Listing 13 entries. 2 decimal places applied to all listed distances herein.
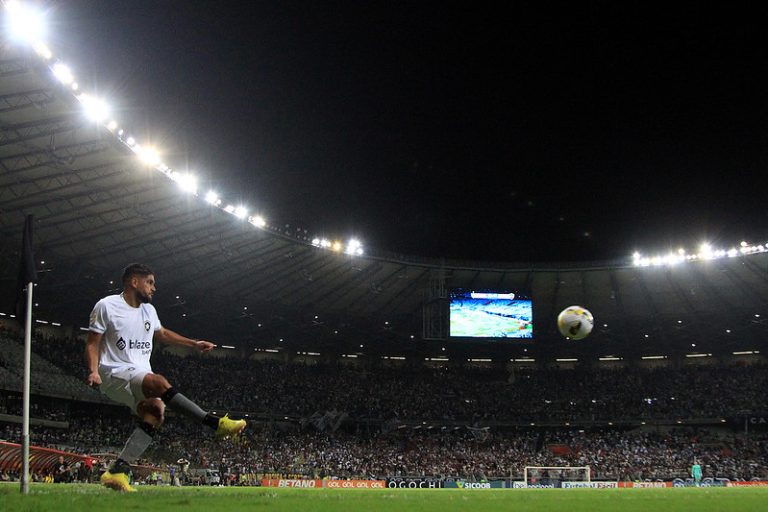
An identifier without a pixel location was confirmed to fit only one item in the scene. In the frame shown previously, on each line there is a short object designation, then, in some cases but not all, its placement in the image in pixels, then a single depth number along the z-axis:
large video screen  51.88
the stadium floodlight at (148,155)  31.03
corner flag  8.29
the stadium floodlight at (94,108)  27.00
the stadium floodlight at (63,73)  25.01
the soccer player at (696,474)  43.47
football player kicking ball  7.66
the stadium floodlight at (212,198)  36.18
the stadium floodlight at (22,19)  21.97
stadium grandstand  36.28
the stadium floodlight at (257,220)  40.16
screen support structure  50.97
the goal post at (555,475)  46.38
